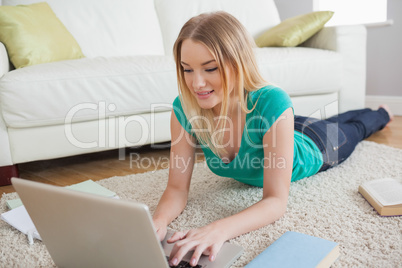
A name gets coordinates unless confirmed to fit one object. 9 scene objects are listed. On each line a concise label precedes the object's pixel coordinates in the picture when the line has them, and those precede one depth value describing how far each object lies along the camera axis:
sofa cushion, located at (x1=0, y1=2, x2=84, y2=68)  1.96
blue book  0.89
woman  1.05
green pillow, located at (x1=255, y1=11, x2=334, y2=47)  2.35
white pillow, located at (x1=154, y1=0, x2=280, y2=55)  2.62
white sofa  1.73
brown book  1.21
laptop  0.67
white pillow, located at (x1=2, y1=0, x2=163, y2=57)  2.36
